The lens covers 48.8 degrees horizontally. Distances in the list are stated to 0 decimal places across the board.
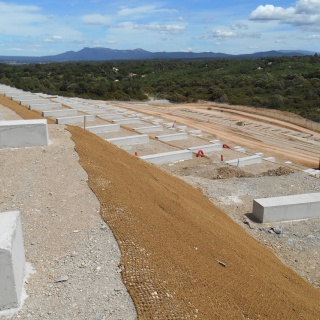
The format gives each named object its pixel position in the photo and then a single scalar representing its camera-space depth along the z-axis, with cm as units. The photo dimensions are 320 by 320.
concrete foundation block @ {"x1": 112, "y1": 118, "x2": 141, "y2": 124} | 2646
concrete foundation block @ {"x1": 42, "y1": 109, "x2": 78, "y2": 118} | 2572
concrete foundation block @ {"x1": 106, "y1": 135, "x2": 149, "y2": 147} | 2025
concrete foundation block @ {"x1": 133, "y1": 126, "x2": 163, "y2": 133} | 2461
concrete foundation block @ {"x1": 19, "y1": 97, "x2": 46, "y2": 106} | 2950
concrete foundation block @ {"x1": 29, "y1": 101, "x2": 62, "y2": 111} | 2783
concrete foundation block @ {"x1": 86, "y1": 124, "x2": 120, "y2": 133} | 2248
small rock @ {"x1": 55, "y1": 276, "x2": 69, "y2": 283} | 576
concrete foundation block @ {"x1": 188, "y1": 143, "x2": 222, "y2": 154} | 2051
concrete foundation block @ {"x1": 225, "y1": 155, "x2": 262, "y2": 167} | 1838
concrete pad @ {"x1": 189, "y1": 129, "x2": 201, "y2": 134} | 2700
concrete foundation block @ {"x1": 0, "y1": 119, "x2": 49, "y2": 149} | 1134
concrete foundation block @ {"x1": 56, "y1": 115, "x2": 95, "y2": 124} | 2389
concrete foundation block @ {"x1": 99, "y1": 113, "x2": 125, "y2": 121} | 2784
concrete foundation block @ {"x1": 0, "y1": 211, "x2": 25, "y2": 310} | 494
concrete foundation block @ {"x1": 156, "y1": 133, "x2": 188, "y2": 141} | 2285
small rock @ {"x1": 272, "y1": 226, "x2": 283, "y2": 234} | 1076
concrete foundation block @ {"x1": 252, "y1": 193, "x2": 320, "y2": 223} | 1128
